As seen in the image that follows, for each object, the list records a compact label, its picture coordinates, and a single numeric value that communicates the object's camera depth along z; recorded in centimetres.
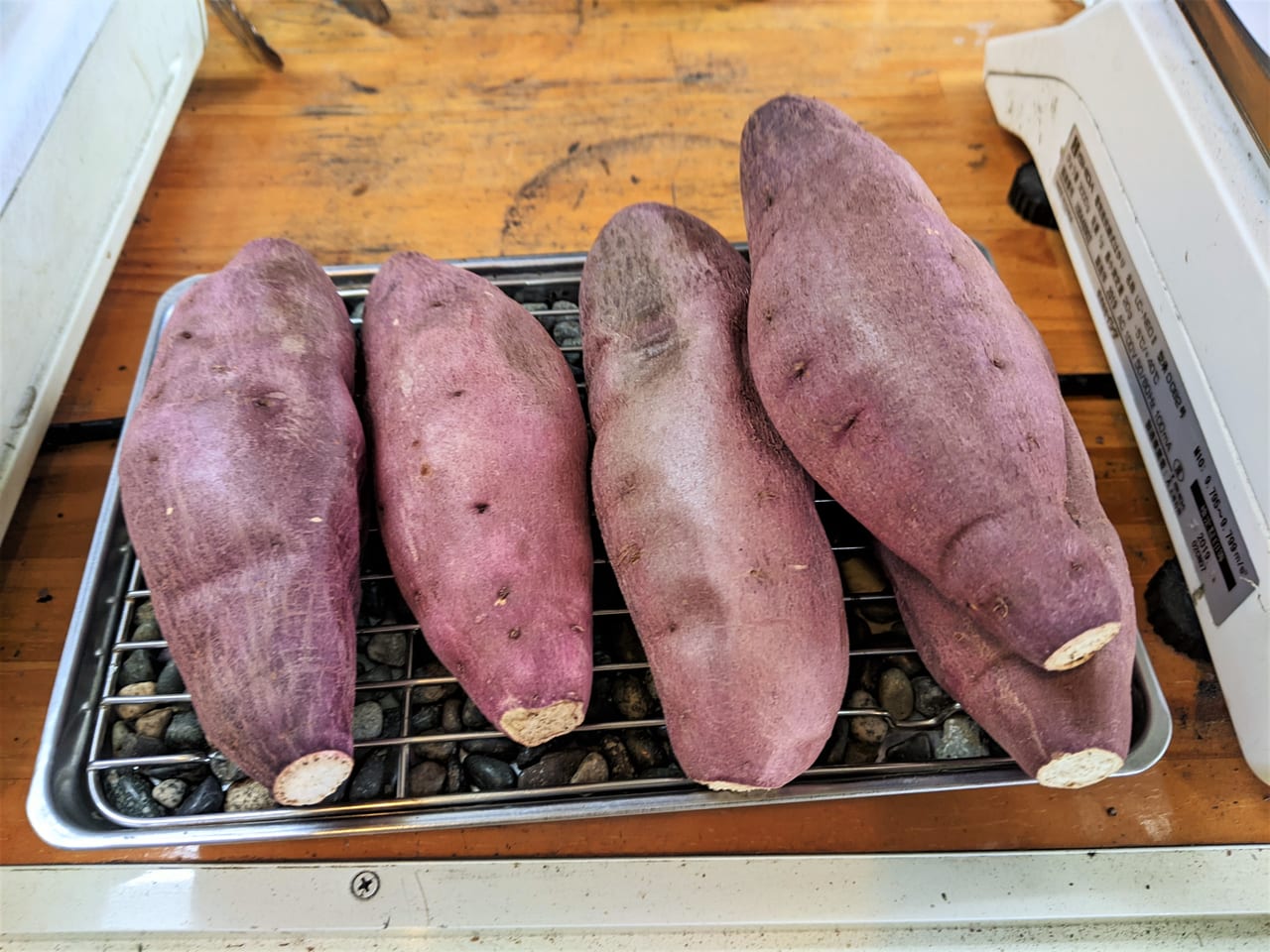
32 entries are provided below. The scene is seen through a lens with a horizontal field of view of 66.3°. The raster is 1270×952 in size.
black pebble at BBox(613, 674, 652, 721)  28
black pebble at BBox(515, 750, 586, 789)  27
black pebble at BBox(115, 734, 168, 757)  28
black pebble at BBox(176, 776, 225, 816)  27
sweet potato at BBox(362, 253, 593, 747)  26
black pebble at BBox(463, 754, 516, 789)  28
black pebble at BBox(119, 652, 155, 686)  30
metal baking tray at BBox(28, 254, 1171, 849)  27
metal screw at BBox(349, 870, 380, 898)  27
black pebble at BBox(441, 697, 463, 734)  29
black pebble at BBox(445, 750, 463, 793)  28
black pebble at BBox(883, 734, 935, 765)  28
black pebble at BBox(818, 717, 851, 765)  28
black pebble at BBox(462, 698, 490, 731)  29
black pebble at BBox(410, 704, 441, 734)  29
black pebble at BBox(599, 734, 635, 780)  28
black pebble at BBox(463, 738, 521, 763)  28
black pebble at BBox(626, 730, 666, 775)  28
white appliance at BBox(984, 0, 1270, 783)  29
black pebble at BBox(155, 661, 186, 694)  29
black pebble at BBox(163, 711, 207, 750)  28
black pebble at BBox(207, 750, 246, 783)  28
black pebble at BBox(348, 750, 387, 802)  27
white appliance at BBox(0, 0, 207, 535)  34
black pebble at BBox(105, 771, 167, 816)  27
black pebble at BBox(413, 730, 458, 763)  29
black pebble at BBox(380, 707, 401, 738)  28
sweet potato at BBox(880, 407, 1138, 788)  24
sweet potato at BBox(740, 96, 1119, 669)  23
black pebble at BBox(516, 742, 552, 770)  28
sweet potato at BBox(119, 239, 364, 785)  25
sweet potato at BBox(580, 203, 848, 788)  25
